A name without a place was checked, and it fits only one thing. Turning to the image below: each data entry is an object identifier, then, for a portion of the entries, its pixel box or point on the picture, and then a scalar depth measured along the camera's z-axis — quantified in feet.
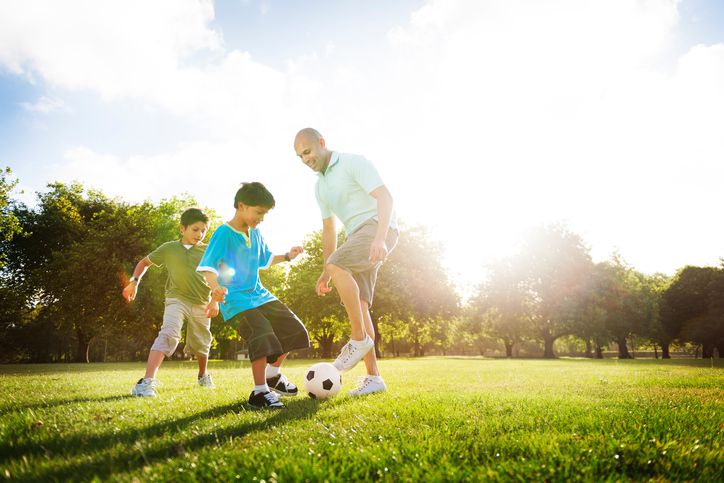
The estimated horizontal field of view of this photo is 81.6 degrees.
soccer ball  14.98
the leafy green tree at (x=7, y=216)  75.59
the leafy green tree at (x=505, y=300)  127.75
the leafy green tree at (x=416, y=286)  108.58
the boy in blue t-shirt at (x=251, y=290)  14.90
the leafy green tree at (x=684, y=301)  151.53
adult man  16.01
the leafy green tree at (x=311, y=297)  110.93
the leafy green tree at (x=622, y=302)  123.75
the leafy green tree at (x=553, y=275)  119.85
